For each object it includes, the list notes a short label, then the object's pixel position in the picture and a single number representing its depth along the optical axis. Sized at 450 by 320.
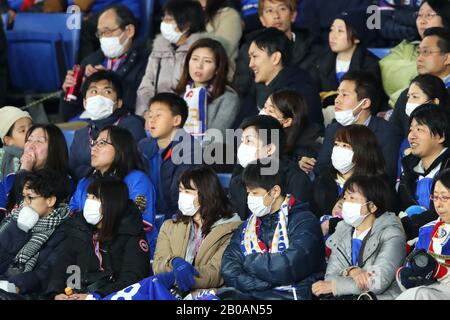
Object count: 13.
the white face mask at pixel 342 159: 15.62
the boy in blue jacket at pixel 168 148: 16.86
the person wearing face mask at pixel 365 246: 14.03
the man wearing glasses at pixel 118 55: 19.55
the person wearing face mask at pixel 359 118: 16.36
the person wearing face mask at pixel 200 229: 15.09
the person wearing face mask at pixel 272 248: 14.26
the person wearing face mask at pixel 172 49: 19.16
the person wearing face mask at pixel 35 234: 15.41
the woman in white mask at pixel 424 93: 16.33
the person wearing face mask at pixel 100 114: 17.91
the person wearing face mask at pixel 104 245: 15.10
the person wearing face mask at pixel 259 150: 15.80
